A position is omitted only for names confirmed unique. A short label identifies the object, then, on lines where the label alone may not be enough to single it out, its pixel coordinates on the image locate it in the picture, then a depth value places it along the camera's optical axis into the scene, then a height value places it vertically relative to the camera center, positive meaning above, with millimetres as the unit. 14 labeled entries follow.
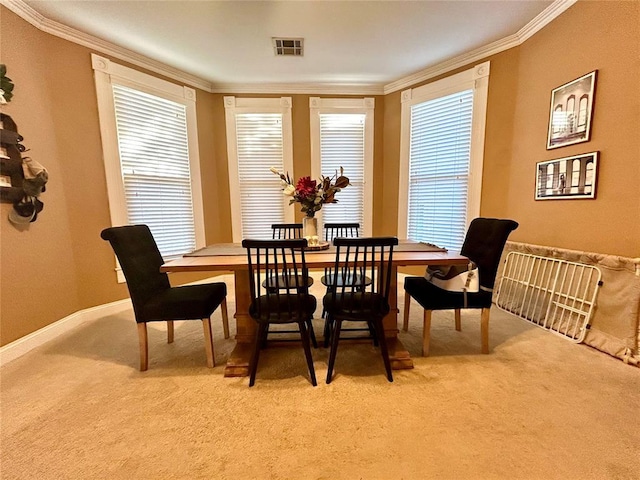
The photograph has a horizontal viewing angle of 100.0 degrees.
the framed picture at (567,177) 2137 +173
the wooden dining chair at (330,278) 2186 -654
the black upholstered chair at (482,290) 1969 -711
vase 2271 -237
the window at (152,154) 2850 +556
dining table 1809 -440
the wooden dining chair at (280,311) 1697 -709
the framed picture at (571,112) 2137 +721
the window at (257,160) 3883 +597
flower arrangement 2096 +63
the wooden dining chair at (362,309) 1713 -703
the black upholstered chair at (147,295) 1848 -702
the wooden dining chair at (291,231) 2563 -382
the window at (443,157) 3174 +539
